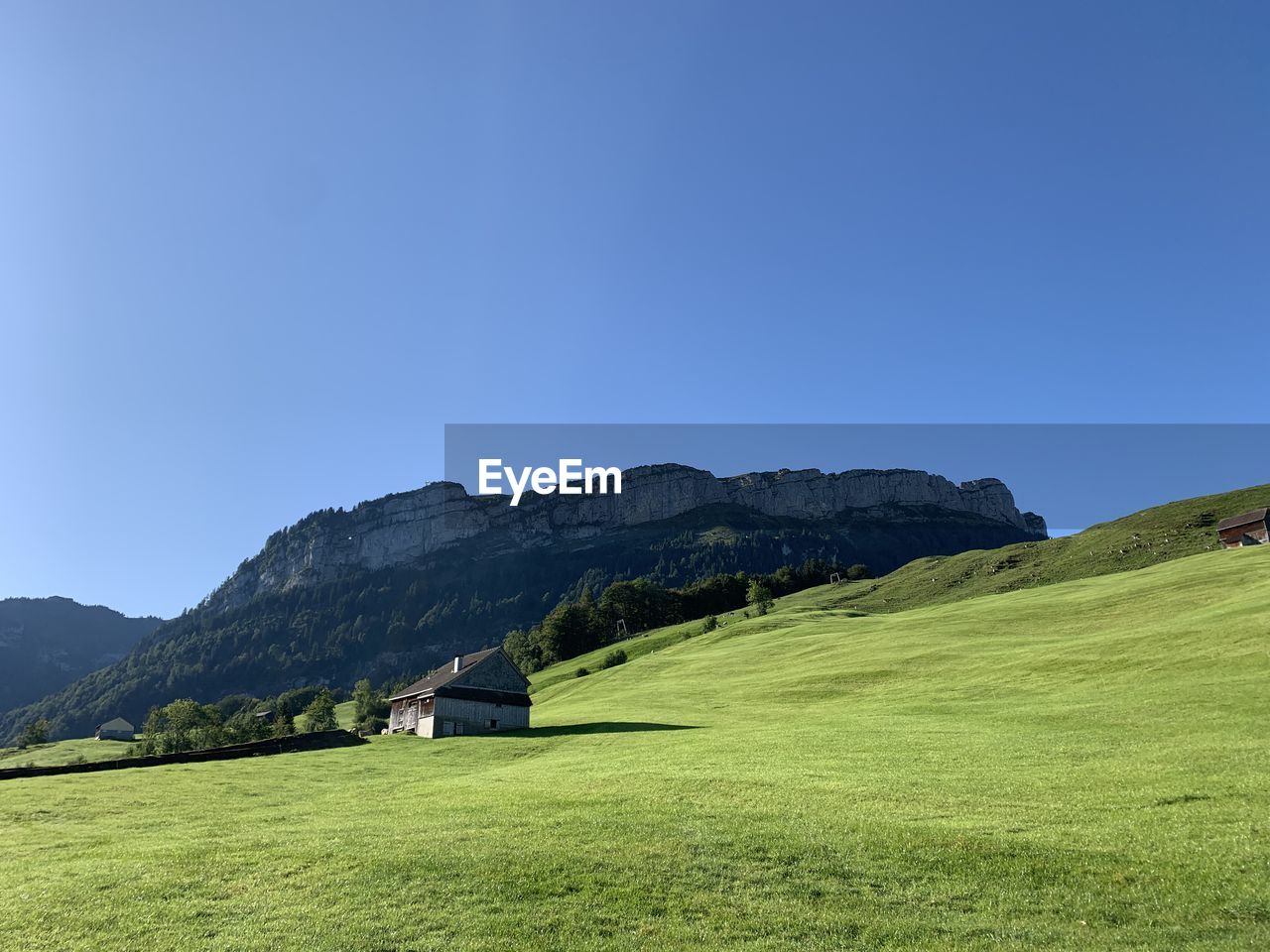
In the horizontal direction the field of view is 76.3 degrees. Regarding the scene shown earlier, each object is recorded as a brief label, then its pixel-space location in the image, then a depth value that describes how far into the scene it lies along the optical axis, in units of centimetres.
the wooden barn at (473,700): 7181
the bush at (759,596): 15218
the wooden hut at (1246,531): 10669
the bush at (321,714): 12419
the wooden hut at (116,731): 15750
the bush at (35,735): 14812
